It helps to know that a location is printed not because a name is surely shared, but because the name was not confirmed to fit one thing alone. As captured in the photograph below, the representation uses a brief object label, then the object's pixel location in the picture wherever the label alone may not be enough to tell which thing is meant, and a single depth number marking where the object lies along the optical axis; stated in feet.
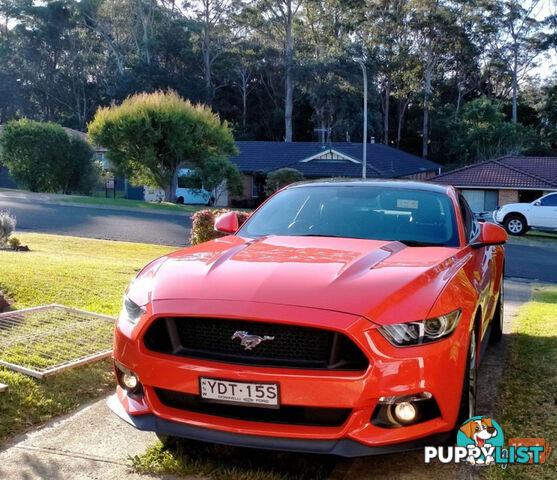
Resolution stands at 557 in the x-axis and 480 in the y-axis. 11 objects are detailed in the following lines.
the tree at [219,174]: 115.96
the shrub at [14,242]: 49.52
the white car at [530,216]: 85.30
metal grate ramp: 15.47
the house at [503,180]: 117.60
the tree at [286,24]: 194.59
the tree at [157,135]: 108.88
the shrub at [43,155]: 124.36
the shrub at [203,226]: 46.57
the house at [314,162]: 142.92
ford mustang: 9.58
